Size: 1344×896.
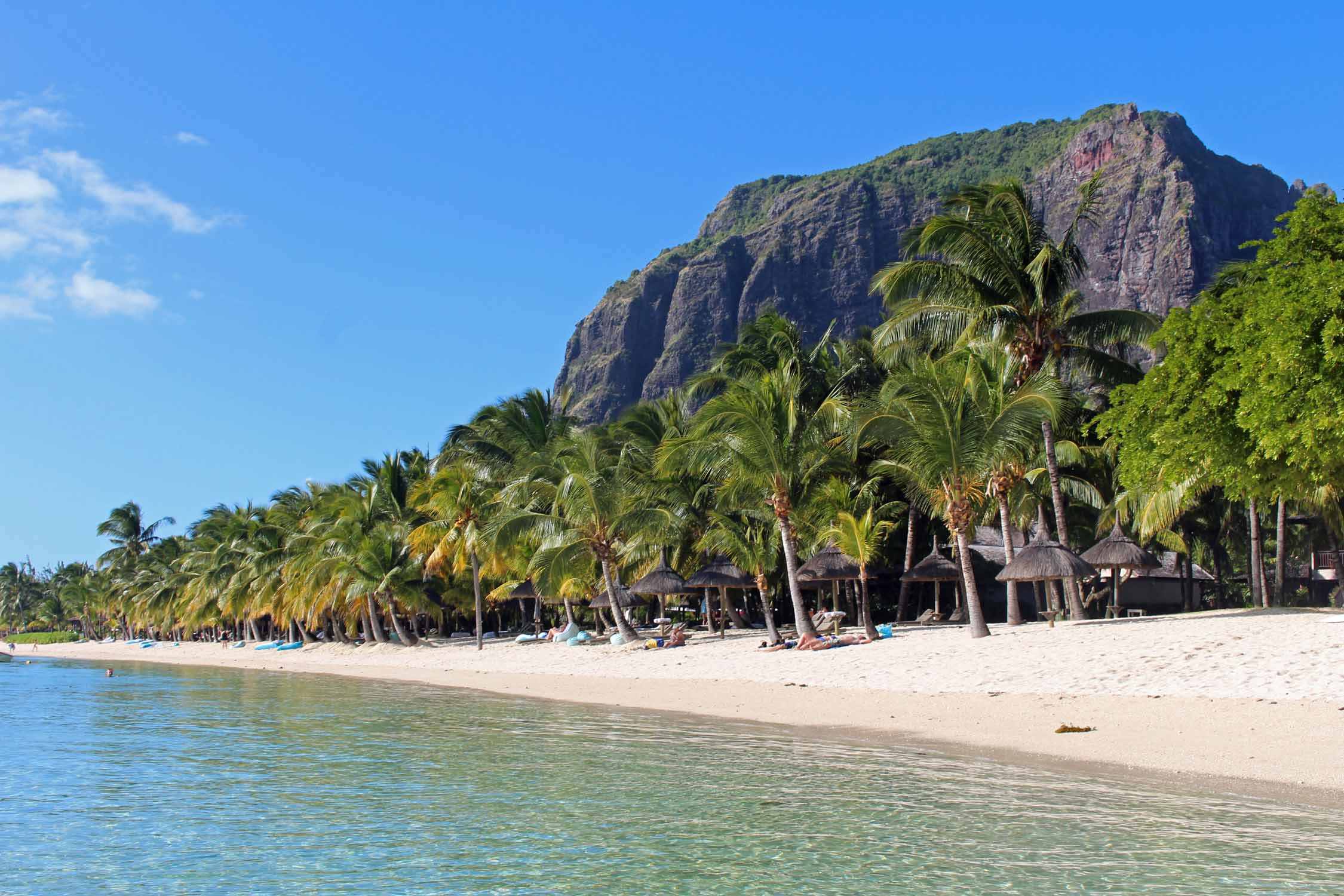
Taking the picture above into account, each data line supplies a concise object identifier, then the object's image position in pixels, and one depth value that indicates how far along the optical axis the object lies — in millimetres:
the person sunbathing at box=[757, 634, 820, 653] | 21703
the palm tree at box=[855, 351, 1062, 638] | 19781
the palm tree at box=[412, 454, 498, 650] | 35969
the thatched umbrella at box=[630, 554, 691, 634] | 28672
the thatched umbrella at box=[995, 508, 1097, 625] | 20141
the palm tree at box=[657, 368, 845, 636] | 22328
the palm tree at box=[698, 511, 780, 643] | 25594
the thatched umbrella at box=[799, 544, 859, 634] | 24922
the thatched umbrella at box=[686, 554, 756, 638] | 27609
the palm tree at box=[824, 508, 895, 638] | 23094
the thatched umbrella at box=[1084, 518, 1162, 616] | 24766
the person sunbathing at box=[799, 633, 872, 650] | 21422
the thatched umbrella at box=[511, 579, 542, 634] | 37438
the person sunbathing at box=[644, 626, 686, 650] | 26984
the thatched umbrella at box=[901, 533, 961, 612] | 25984
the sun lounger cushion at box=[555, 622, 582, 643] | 33062
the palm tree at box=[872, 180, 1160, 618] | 22375
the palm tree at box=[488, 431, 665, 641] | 28641
